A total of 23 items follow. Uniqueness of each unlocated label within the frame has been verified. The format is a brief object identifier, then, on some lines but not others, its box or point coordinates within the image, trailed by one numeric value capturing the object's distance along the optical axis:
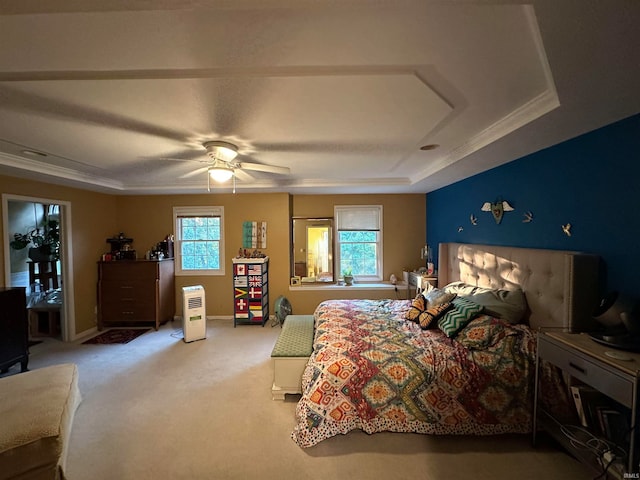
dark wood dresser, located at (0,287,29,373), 2.88
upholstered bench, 2.50
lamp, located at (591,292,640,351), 1.51
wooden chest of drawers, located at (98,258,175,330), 4.44
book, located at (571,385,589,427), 1.74
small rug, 3.99
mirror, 5.08
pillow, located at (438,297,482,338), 2.34
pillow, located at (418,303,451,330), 2.61
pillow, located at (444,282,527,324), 2.38
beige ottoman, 1.55
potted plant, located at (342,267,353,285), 4.91
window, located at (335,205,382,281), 5.10
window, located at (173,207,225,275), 5.01
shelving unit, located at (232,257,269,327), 4.51
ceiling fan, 2.45
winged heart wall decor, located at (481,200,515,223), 2.81
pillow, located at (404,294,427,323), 2.83
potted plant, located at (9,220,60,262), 4.64
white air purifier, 3.88
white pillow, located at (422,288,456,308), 2.83
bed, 1.95
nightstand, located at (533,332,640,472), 1.28
